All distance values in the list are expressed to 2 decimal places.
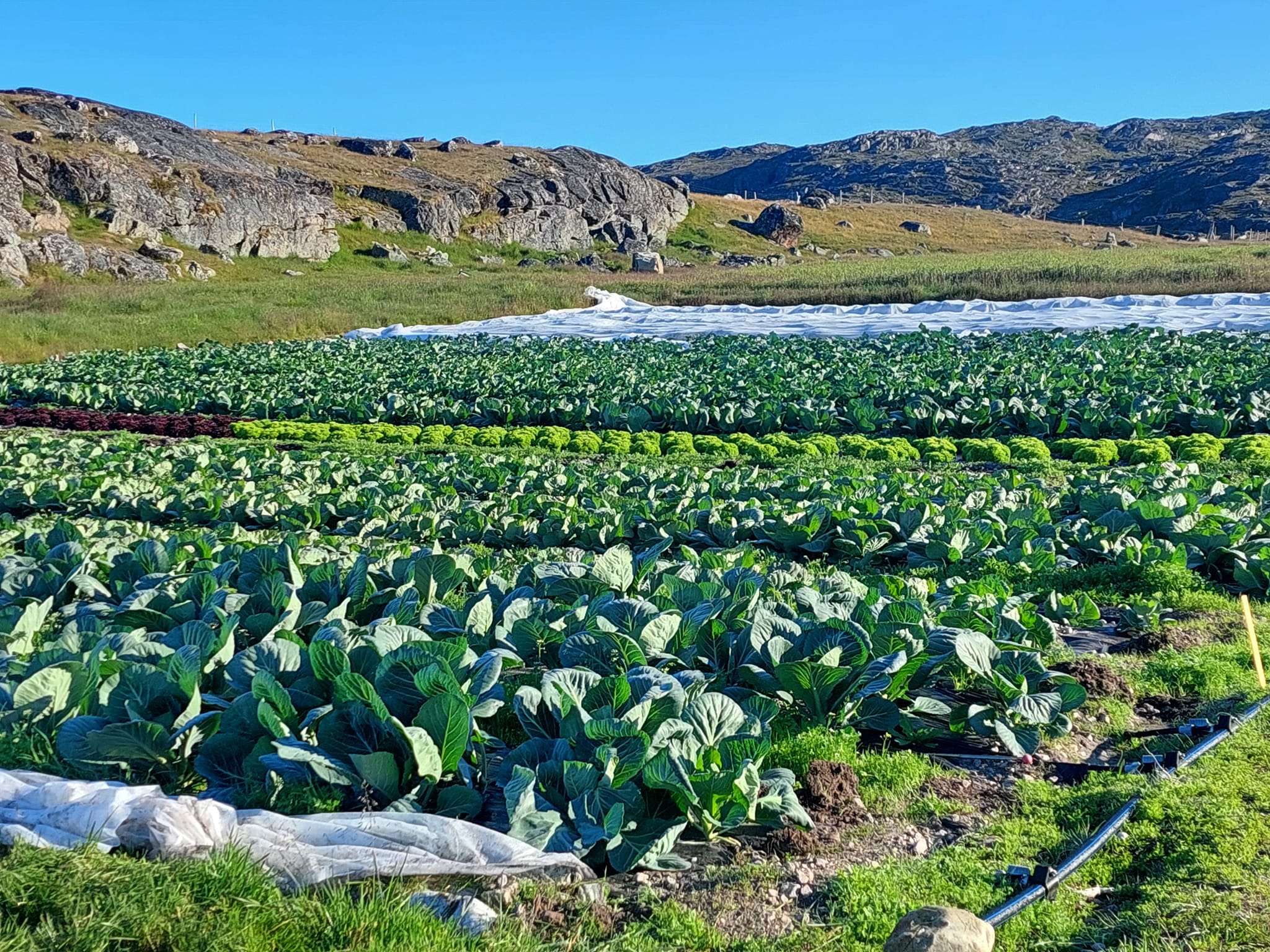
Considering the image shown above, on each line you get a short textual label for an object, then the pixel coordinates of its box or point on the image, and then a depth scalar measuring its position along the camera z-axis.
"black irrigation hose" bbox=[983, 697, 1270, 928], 3.22
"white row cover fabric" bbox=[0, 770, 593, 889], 3.24
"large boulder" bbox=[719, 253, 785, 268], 77.69
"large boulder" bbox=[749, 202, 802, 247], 93.94
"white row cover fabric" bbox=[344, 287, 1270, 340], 30.89
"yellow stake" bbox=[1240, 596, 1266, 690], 5.05
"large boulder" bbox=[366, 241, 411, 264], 71.38
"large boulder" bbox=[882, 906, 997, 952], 2.74
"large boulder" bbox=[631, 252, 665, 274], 71.25
